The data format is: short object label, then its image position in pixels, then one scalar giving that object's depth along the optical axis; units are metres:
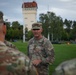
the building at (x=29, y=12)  49.27
